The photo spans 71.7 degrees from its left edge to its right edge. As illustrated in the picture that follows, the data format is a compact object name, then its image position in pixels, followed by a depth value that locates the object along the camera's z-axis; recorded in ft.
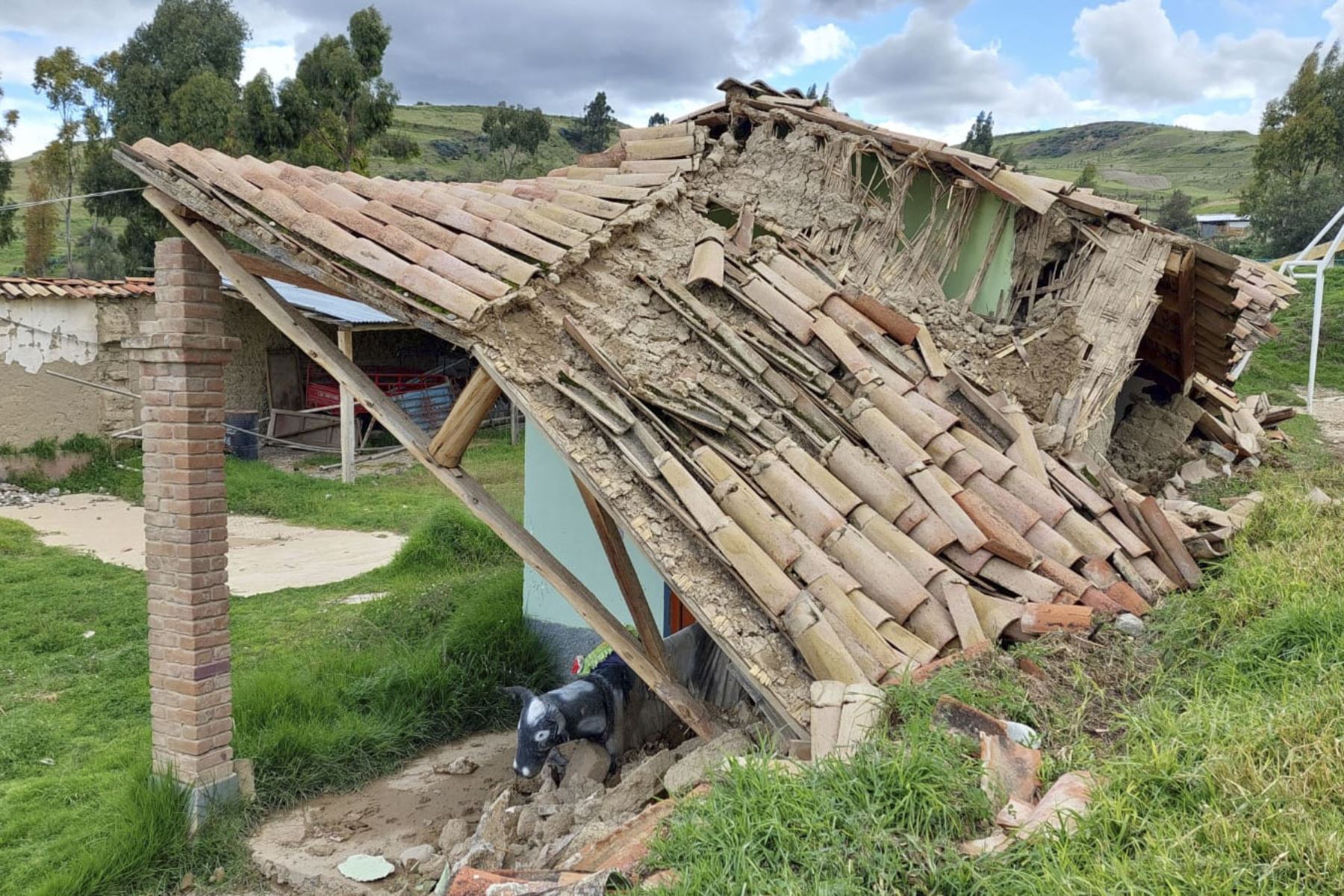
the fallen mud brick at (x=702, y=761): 12.55
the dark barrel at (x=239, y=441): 55.42
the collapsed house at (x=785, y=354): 13.29
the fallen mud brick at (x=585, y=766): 17.65
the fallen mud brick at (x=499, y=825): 14.93
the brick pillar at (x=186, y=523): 17.87
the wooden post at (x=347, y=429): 51.02
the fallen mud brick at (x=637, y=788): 14.65
